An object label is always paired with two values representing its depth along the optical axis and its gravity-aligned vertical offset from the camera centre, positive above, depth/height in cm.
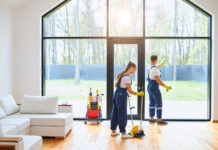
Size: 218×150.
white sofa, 455 -90
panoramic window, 688 +57
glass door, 688 +25
